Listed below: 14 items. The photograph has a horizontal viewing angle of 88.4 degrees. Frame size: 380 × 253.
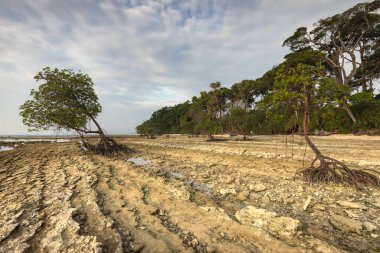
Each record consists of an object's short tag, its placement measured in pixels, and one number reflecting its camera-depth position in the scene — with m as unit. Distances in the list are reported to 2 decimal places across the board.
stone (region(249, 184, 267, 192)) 5.56
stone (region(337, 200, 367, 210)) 4.17
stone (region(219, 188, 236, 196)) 5.40
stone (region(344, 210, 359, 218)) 3.85
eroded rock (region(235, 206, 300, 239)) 3.26
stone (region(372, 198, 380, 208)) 4.28
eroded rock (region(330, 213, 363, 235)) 3.41
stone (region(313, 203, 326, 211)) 4.19
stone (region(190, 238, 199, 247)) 2.98
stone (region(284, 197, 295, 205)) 4.62
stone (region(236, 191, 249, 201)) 5.02
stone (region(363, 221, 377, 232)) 3.37
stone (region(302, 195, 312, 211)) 4.27
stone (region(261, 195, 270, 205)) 4.73
